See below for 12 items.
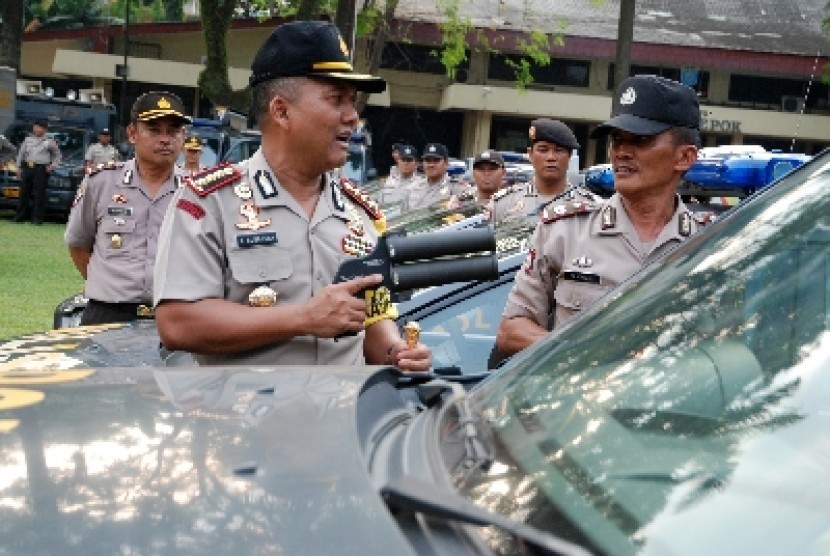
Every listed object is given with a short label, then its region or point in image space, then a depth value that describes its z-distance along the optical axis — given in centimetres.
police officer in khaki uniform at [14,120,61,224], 2578
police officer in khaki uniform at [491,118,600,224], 809
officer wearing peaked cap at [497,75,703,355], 441
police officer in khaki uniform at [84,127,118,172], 2589
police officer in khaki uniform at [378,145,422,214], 1711
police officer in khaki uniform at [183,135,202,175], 1298
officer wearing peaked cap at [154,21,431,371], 349
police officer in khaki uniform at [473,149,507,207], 1277
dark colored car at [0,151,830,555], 168
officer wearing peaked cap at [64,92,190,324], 699
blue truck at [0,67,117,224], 2642
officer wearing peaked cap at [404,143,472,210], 1599
